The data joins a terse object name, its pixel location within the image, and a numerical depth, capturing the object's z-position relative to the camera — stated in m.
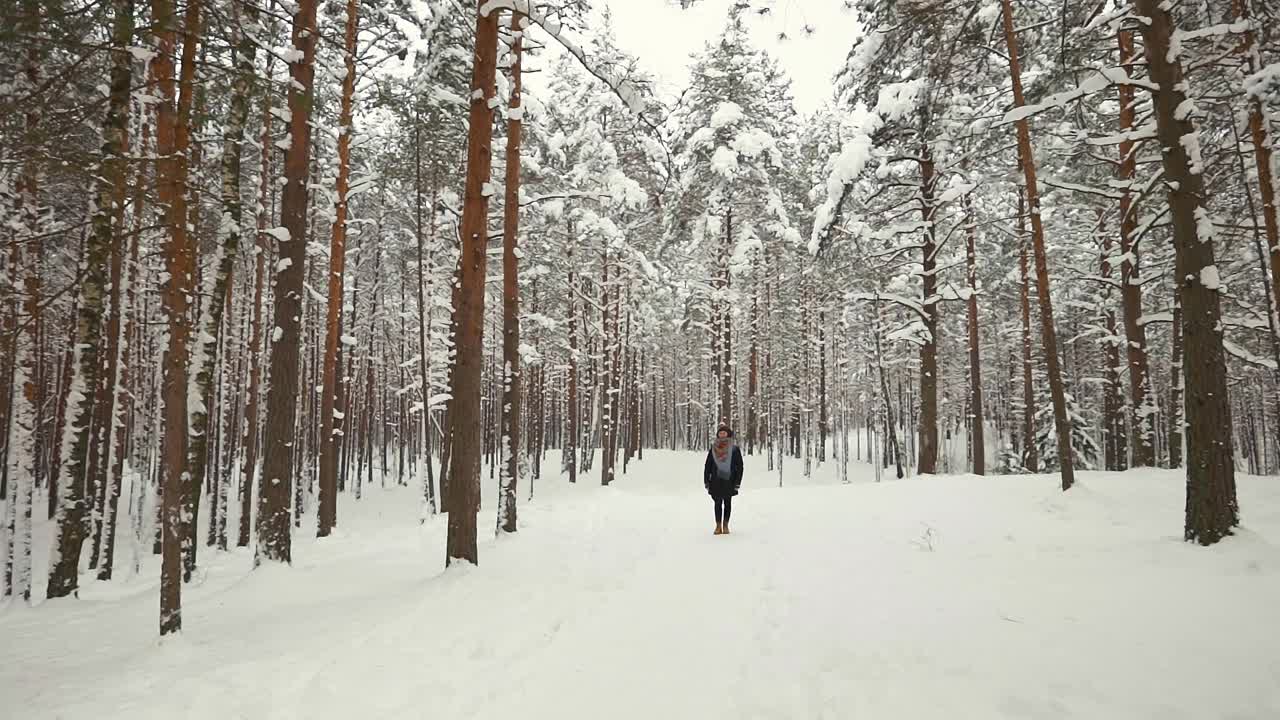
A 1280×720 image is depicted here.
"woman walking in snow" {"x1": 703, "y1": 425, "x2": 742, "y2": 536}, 10.99
